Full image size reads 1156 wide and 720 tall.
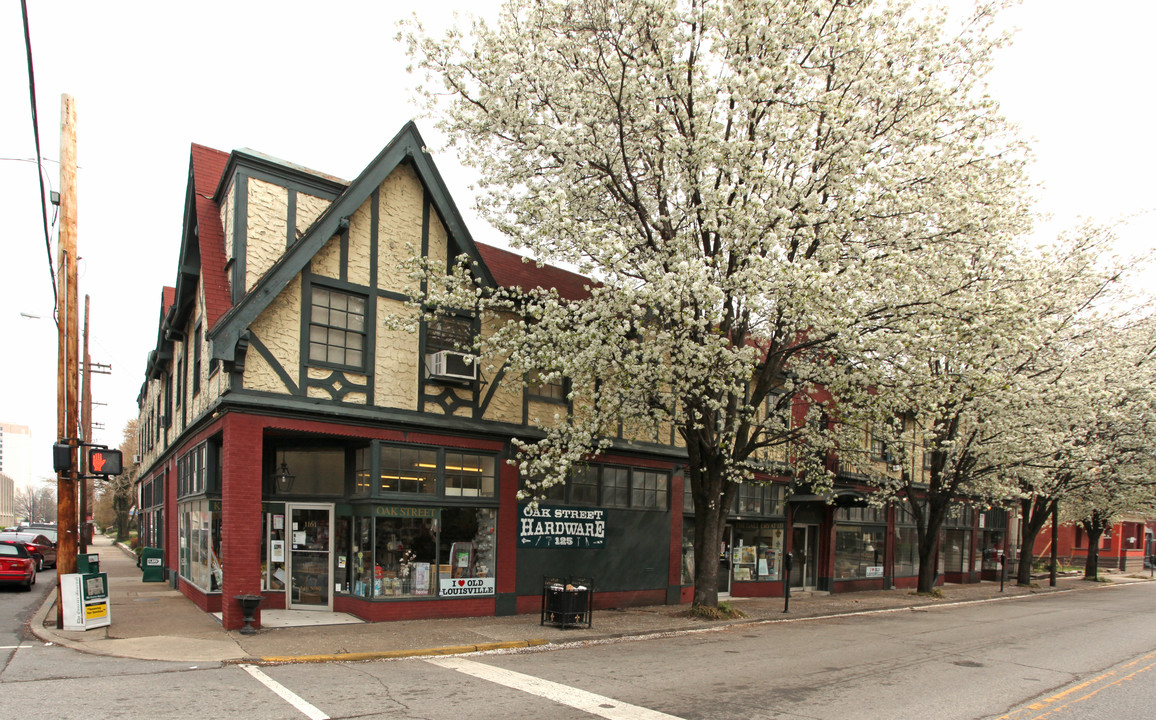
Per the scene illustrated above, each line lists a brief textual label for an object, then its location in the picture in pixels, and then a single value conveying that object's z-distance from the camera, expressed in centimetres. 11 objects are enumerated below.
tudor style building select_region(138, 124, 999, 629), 1350
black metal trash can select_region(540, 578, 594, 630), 1442
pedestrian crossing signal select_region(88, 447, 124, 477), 1287
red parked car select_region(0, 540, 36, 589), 2084
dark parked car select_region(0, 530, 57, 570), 2720
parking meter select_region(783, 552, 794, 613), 1916
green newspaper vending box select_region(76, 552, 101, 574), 1472
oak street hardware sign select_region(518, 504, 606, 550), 1670
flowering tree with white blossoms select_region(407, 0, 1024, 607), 1330
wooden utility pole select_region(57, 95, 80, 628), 1284
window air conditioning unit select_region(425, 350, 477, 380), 1523
